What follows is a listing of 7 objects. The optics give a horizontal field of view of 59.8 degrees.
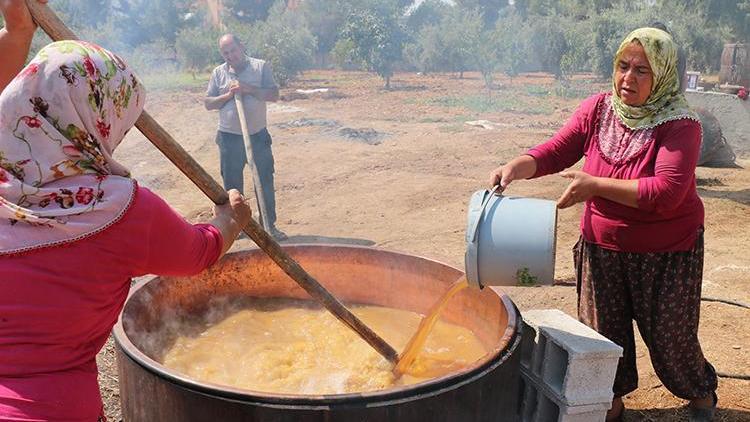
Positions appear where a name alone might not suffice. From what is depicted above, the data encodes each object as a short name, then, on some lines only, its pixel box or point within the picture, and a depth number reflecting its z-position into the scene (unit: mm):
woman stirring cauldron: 1521
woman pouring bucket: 2582
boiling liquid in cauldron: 2727
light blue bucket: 2363
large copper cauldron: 1989
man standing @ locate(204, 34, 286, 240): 6160
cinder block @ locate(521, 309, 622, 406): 2578
